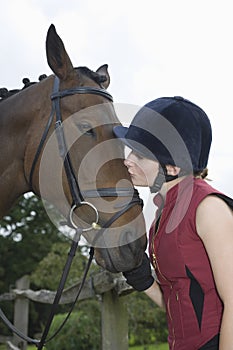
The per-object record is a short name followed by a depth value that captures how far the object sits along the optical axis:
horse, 2.15
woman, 1.51
